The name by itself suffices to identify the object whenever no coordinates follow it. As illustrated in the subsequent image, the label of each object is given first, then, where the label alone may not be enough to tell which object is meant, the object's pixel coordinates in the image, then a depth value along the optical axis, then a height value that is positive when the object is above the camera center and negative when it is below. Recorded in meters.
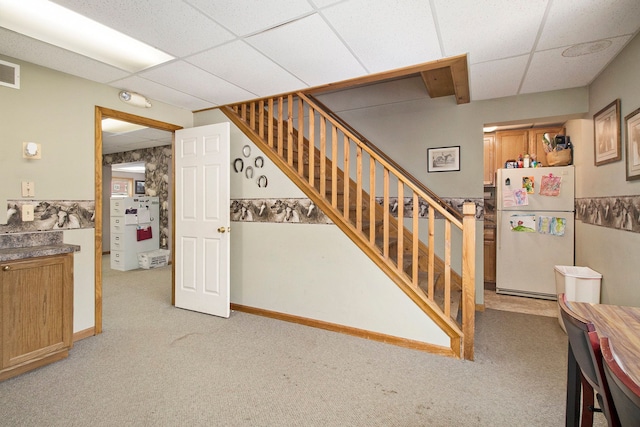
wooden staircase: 2.54 +0.01
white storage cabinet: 5.93 -0.39
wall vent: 2.42 +1.06
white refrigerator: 3.98 -0.22
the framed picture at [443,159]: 3.73 +0.63
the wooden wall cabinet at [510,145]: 4.70 +1.01
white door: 3.43 -0.11
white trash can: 2.93 -0.70
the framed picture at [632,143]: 2.21 +0.50
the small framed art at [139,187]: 9.05 +0.67
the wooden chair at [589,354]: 0.89 -0.46
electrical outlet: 2.54 -0.02
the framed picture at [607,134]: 2.53 +0.68
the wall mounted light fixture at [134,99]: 3.17 +1.15
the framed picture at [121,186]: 9.30 +0.71
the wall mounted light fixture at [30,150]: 2.56 +0.49
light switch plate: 2.56 +0.17
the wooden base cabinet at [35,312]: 2.15 -0.75
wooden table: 1.07 -0.48
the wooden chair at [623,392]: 0.68 -0.42
